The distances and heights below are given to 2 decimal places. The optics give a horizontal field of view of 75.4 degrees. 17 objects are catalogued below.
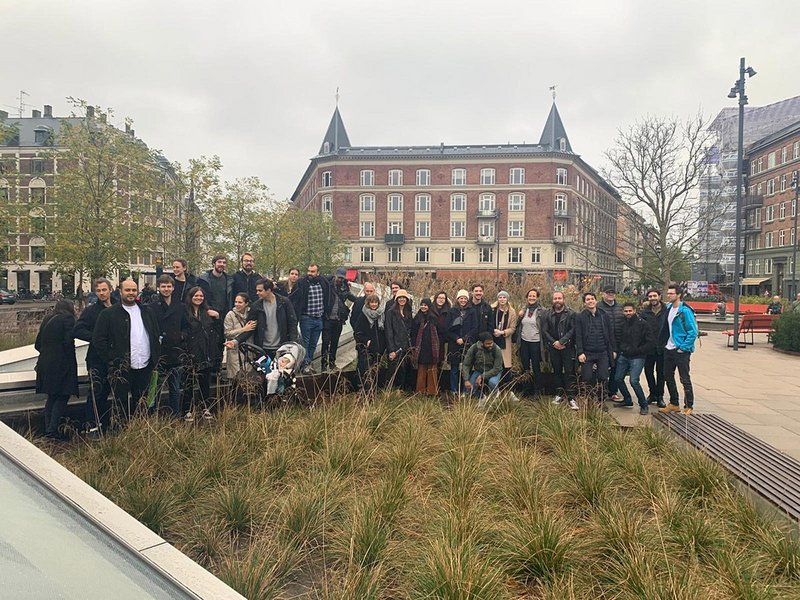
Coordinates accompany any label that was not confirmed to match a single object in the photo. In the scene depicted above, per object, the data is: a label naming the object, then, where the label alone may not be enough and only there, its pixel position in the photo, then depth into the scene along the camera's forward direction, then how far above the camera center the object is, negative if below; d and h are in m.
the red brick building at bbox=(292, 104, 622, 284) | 64.62 +10.36
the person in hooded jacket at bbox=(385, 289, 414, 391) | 7.11 -0.65
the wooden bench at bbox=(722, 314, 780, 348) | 15.79 -1.08
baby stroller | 5.88 -0.94
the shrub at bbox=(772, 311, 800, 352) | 13.31 -1.10
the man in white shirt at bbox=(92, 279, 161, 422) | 5.35 -0.63
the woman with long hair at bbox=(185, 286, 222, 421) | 5.86 -0.69
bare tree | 30.50 +6.36
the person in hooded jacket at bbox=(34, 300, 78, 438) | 5.30 -0.86
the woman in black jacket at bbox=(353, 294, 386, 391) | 7.27 -0.61
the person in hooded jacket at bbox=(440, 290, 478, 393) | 7.35 -0.67
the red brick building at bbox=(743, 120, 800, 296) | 51.56 +8.43
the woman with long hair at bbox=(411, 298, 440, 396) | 7.10 -0.84
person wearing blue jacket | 6.72 -0.74
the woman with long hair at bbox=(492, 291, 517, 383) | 7.23 -0.55
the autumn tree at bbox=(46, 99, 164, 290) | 15.97 +2.58
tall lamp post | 14.52 +2.93
